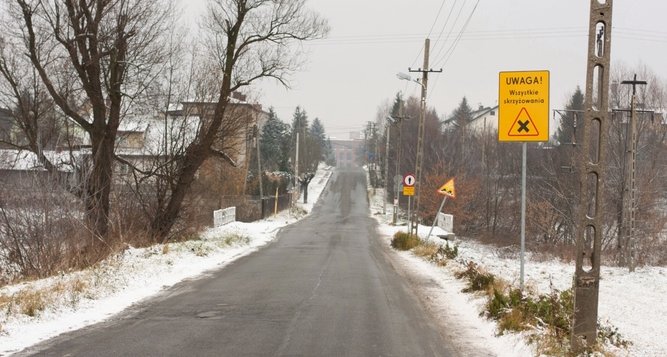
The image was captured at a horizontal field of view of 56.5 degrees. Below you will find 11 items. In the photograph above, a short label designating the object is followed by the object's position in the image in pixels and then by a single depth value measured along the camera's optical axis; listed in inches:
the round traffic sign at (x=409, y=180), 1163.1
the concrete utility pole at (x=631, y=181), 932.0
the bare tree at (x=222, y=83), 908.0
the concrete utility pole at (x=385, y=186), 2586.1
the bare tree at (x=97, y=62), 774.5
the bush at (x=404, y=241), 938.7
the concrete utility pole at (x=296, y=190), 2804.1
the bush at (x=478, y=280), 458.4
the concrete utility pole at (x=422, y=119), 1077.8
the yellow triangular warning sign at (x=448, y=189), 845.2
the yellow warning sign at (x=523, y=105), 359.9
